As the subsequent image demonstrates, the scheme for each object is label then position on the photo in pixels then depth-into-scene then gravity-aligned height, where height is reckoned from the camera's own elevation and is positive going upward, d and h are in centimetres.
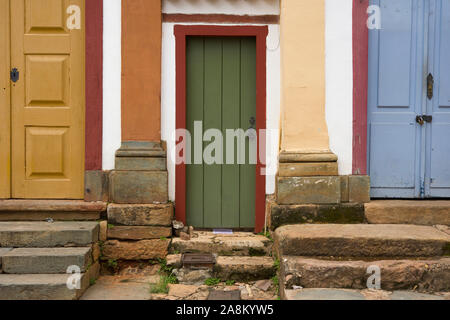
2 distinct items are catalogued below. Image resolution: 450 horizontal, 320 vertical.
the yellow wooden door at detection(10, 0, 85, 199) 462 +41
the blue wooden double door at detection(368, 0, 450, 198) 458 +42
